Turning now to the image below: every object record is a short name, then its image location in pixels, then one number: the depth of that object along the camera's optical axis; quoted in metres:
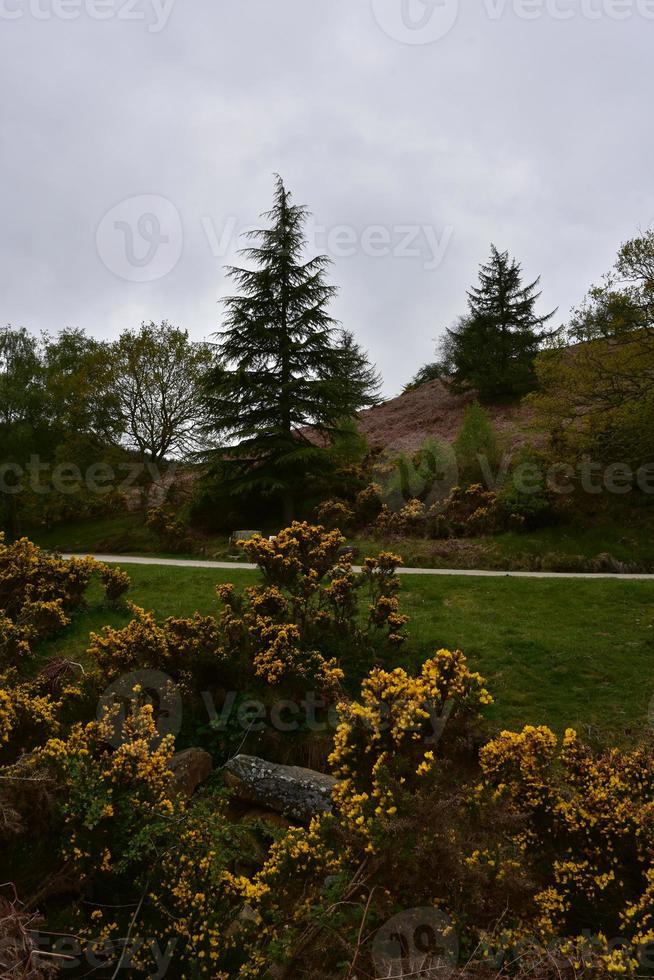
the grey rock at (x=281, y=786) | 4.71
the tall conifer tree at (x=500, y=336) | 24.92
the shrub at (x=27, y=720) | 4.60
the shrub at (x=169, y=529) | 16.28
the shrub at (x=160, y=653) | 6.23
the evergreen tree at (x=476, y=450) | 16.83
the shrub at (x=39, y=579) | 8.51
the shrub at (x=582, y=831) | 3.04
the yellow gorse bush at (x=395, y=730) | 3.23
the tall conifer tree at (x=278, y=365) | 16.67
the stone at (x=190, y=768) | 5.02
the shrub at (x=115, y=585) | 9.05
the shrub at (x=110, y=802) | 3.53
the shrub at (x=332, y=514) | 10.76
